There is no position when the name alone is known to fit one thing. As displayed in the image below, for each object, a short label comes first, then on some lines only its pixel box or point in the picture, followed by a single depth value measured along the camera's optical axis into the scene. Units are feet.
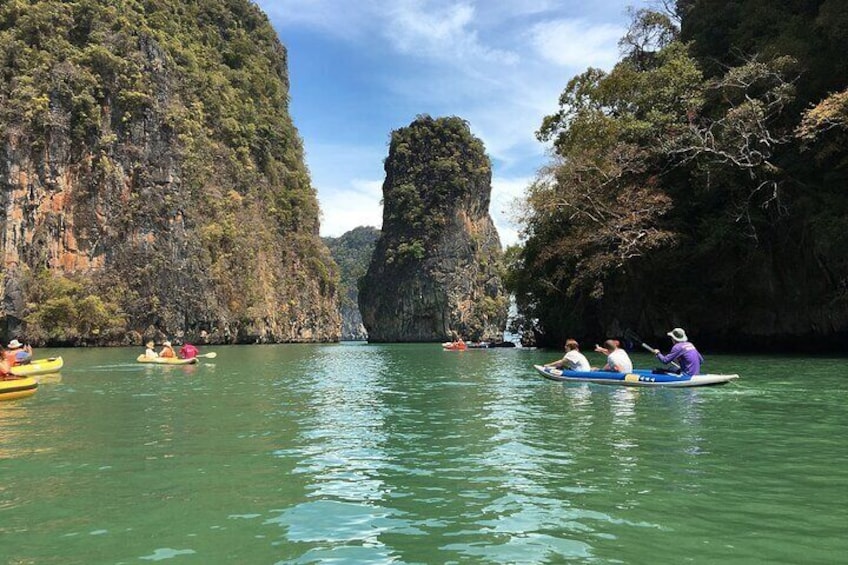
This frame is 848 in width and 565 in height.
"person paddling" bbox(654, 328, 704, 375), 46.68
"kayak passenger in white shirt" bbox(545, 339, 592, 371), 53.57
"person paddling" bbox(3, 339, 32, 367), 56.90
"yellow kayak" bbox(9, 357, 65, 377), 59.00
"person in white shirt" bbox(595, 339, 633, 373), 49.55
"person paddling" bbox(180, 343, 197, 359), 81.82
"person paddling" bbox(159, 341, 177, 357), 82.28
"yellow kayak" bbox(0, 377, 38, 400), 42.63
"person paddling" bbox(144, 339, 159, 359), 82.33
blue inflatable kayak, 45.21
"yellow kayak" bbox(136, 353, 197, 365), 78.74
